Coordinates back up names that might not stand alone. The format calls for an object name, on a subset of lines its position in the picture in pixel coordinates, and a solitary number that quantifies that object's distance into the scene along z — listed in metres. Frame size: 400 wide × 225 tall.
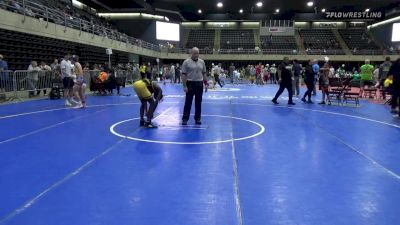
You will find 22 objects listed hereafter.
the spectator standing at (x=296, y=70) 15.32
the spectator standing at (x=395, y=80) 9.66
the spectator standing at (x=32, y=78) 14.99
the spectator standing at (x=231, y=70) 30.91
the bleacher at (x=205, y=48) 47.44
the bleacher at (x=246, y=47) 49.53
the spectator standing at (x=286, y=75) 12.67
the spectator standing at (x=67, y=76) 12.27
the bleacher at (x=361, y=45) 46.94
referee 8.25
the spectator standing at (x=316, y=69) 16.16
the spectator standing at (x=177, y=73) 30.06
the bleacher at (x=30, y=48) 17.53
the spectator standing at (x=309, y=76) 13.55
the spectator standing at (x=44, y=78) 15.73
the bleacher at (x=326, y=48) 45.97
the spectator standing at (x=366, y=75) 15.65
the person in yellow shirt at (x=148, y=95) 8.05
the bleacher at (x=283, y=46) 48.94
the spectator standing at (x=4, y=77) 13.27
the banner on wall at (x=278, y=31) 47.53
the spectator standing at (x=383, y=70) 13.78
